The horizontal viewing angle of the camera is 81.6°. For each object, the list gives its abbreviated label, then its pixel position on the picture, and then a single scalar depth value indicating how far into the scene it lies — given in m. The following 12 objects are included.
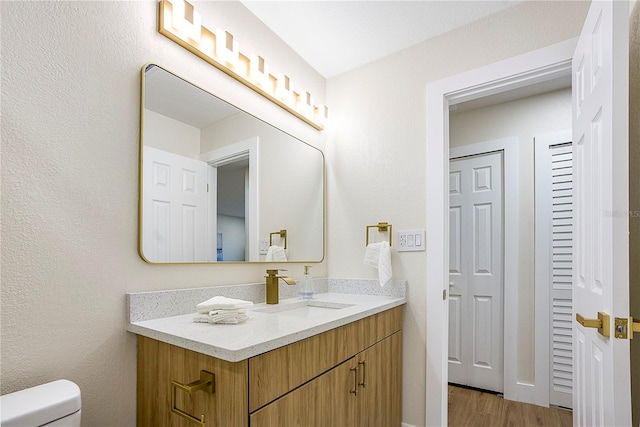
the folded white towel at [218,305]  1.33
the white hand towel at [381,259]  2.09
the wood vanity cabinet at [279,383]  1.05
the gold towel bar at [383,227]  2.19
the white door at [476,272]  2.77
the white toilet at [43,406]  0.88
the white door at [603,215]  1.03
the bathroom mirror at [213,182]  1.44
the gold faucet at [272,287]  1.85
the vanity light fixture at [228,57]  1.51
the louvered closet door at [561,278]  2.45
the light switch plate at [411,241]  2.07
